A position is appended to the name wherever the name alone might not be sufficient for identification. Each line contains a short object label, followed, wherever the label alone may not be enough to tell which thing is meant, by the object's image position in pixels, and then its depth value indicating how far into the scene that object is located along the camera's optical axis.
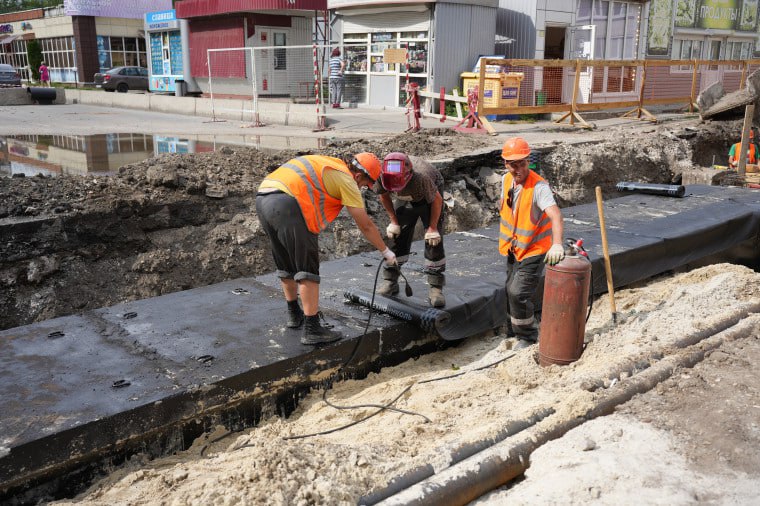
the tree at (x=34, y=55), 42.50
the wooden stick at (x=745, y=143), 11.51
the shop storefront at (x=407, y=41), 17.89
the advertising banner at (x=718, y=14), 24.12
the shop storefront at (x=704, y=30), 23.02
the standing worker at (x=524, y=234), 5.05
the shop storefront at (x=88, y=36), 37.38
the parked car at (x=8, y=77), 31.95
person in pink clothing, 38.30
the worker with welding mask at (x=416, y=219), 5.39
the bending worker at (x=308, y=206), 4.46
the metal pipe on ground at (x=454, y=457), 3.19
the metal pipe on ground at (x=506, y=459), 3.21
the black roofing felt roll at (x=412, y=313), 5.29
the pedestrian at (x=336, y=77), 19.91
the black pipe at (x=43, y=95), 27.27
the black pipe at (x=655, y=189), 9.89
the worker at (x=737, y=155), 13.29
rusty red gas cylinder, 4.85
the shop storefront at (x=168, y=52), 27.38
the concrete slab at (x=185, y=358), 3.64
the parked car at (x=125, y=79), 32.28
